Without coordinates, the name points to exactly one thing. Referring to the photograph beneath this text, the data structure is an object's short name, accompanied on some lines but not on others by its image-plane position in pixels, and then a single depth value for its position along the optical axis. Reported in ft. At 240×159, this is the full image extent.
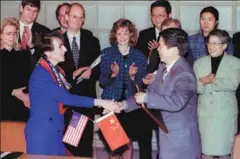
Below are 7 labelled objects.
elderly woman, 14.66
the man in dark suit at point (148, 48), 16.58
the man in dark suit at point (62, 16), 17.15
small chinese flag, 11.57
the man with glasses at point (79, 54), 16.28
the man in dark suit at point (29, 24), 16.65
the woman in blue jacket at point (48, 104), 12.20
